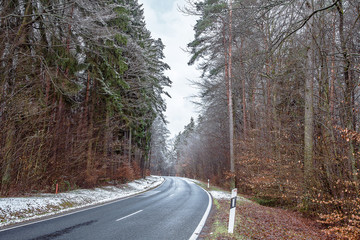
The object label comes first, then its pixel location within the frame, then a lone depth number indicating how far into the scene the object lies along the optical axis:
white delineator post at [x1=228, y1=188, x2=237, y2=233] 5.91
